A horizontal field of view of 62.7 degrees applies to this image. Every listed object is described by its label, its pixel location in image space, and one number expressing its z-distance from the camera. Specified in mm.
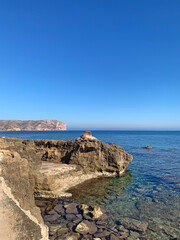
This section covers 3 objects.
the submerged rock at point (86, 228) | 8133
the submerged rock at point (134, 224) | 8605
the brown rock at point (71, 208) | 10281
